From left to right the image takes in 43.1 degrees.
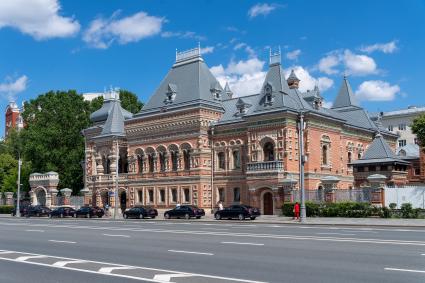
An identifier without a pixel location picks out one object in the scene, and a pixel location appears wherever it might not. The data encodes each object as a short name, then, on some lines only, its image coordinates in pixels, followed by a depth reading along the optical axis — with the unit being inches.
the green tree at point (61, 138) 2773.1
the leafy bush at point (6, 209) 2756.9
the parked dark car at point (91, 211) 2089.1
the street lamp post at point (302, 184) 1401.3
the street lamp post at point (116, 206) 1993.2
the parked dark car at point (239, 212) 1609.3
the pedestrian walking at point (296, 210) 1530.5
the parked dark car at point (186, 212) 1790.1
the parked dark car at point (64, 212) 2156.7
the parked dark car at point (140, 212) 1894.7
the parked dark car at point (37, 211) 2313.1
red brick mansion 1849.2
